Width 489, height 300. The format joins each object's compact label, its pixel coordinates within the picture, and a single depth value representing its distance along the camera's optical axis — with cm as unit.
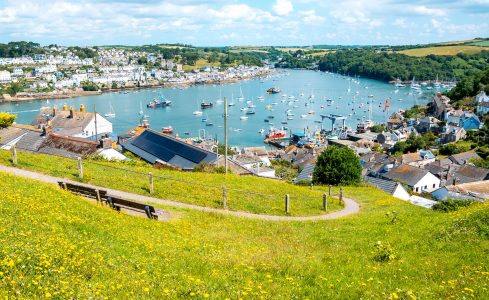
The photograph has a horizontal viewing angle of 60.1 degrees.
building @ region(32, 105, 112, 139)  4975
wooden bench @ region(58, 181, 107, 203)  1396
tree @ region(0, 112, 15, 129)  3428
